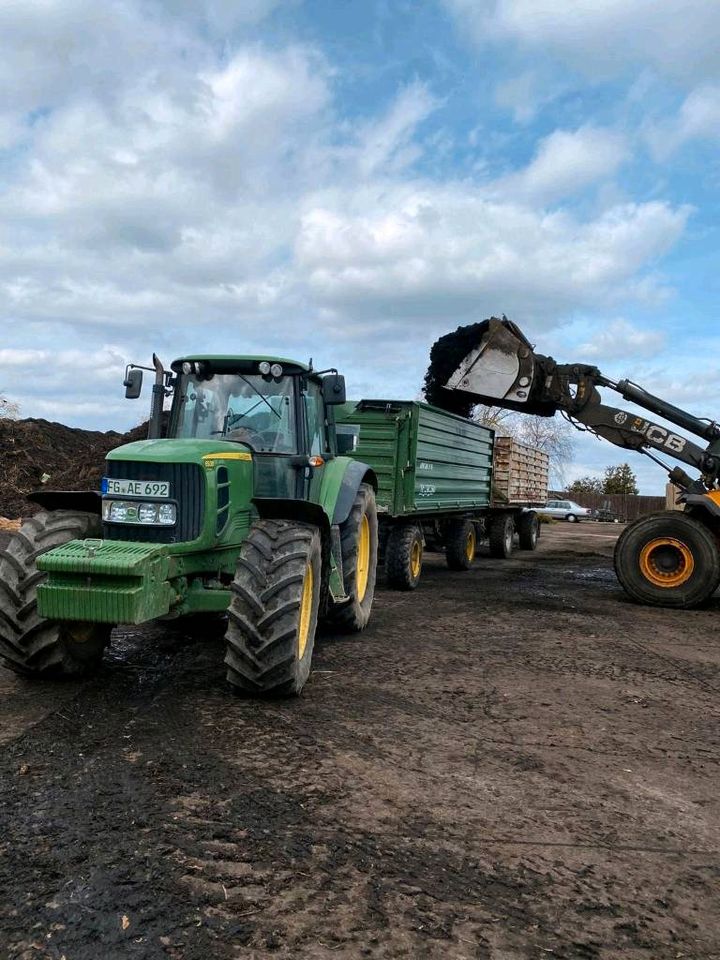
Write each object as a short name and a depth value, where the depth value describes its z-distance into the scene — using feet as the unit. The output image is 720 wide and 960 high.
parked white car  137.56
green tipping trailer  35.47
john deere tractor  15.39
